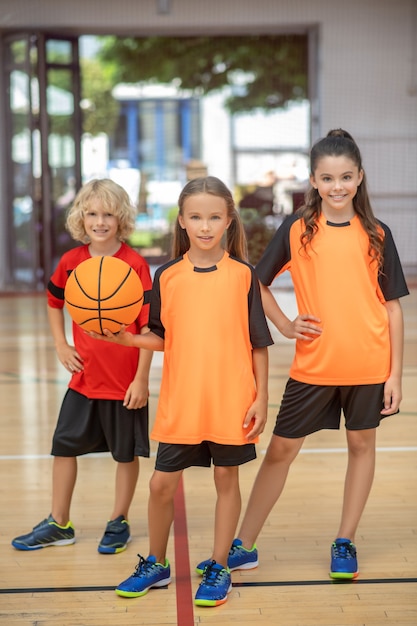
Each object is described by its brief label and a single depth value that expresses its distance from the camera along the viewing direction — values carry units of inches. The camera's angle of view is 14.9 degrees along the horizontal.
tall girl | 175.0
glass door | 685.0
